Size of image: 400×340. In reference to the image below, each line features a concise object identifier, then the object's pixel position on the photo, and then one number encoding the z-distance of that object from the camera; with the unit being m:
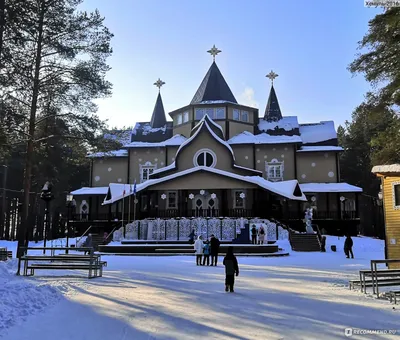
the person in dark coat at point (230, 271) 9.76
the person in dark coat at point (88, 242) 24.38
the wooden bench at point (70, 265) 12.19
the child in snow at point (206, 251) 16.73
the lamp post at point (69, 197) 23.51
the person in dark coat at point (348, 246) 20.39
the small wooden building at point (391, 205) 14.02
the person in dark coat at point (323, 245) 23.55
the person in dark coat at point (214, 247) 16.59
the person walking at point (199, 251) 17.04
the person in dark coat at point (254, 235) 24.25
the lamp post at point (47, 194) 20.33
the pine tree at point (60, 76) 17.75
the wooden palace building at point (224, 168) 30.38
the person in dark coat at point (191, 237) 24.94
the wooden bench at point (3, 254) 14.84
